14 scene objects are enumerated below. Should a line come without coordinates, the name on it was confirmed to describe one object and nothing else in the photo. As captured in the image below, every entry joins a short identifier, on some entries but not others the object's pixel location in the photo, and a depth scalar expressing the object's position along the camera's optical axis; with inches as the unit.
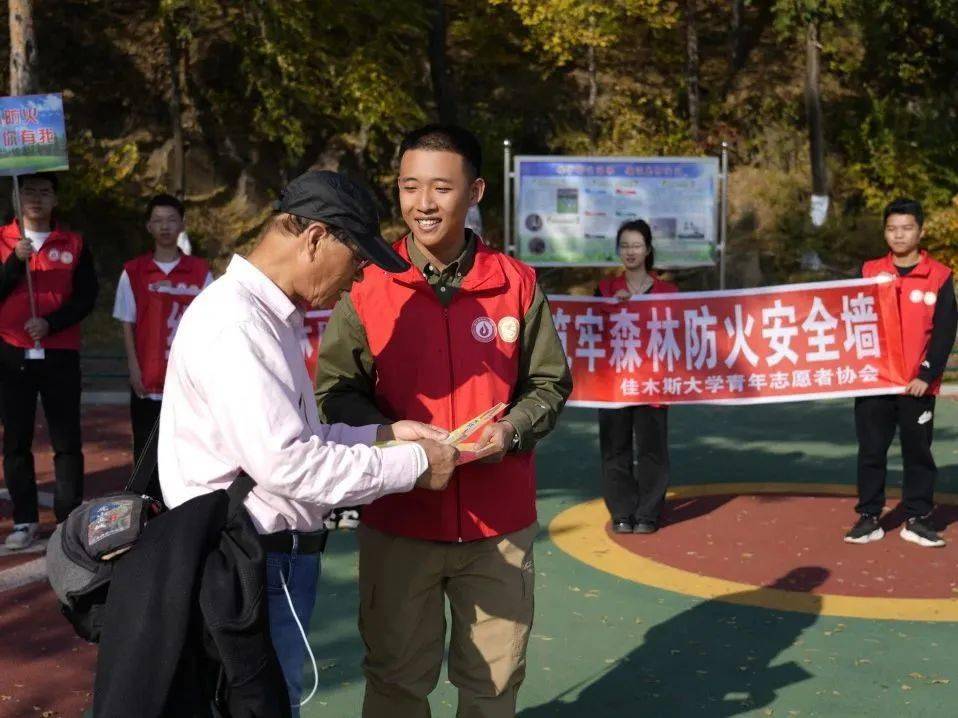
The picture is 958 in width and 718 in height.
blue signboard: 311.3
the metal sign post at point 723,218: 627.5
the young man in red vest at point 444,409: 152.5
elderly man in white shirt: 112.7
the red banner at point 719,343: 324.8
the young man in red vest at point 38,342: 296.2
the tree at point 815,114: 966.4
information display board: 650.2
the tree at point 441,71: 992.2
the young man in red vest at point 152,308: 302.0
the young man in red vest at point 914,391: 288.5
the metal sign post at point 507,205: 626.0
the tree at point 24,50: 593.9
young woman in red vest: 307.0
